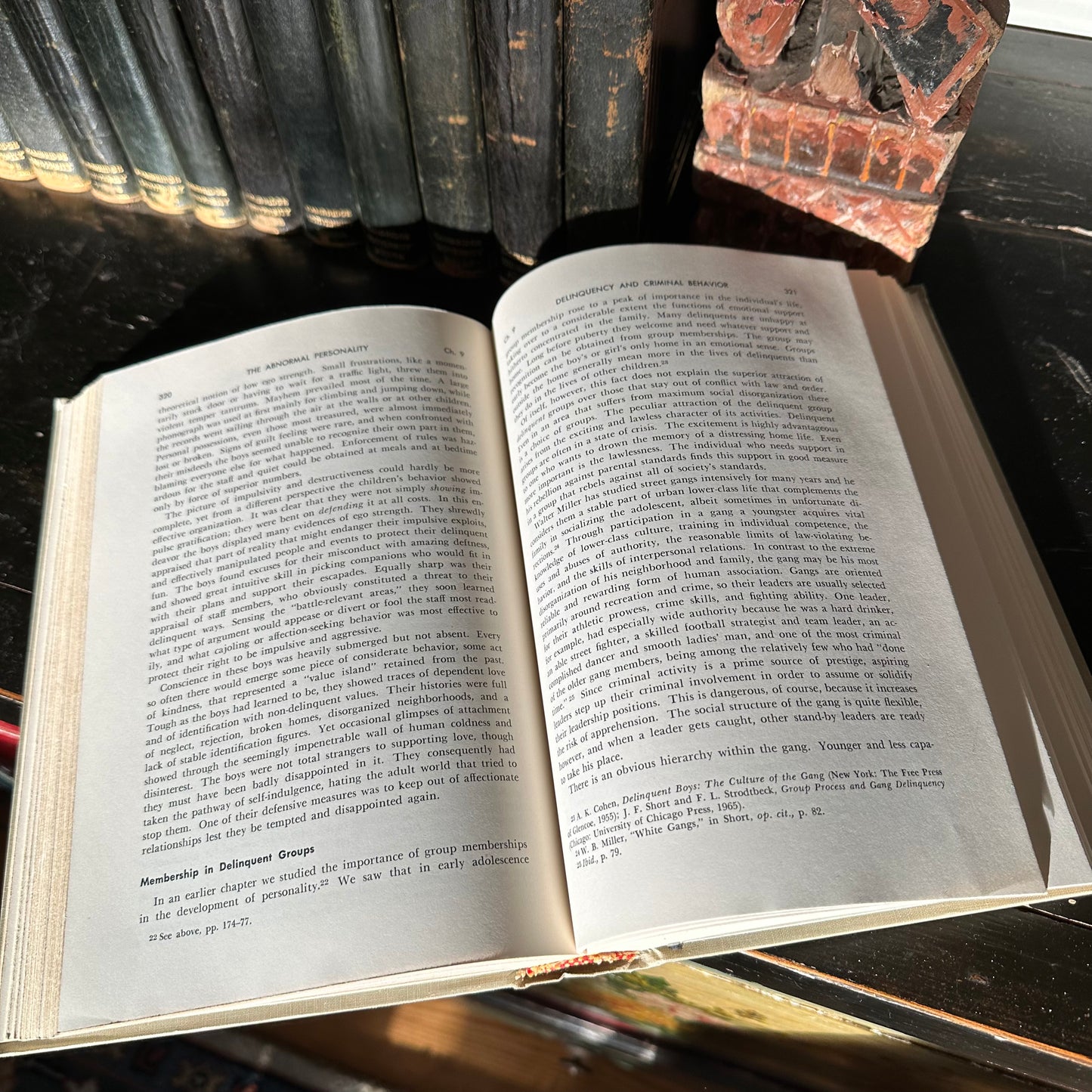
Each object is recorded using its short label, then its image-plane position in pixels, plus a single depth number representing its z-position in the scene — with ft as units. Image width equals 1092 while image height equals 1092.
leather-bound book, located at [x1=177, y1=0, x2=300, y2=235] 2.05
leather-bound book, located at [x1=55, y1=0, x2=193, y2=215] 2.11
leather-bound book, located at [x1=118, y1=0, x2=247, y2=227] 2.07
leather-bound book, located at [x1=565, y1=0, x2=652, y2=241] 1.82
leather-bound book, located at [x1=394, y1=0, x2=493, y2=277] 1.93
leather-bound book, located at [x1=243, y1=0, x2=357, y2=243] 2.02
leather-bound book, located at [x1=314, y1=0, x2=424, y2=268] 1.97
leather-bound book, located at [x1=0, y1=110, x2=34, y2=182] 2.51
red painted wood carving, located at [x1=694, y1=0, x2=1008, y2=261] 1.82
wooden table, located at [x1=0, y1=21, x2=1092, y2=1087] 2.04
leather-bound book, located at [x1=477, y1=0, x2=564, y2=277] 1.86
